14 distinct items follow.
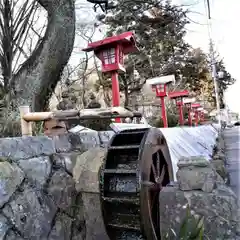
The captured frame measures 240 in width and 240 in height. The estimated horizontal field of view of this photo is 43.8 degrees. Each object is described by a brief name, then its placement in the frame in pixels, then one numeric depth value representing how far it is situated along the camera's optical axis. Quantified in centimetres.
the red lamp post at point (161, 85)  930
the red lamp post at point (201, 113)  1786
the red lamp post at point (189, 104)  1355
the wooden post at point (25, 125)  323
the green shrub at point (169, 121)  1234
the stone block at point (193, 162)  223
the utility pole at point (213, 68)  1557
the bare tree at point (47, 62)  500
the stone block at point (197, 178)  215
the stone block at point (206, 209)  202
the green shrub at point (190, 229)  206
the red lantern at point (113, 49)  589
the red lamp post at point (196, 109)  1591
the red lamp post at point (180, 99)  1214
